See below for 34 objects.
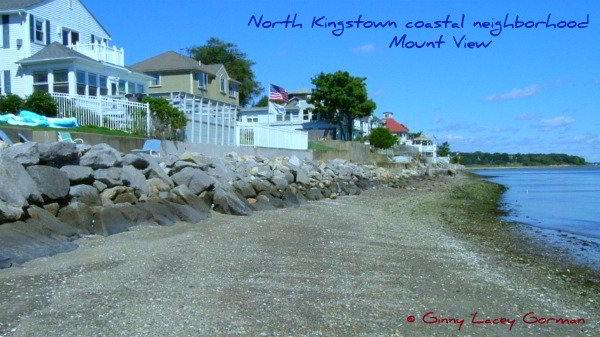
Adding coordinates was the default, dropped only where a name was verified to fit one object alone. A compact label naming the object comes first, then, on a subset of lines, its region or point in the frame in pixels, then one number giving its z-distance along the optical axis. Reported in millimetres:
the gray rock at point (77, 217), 10734
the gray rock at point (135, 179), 13195
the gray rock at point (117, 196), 12273
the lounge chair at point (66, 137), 15703
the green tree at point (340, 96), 61625
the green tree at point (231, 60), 71562
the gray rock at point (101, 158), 12883
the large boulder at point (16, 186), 9680
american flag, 57094
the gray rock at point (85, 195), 11516
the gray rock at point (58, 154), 11828
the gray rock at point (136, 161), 14398
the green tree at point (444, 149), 131750
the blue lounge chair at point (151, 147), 18344
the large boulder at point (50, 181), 10820
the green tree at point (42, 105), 21045
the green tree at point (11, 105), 22700
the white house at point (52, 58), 31812
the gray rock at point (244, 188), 17281
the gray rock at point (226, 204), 14883
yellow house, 49688
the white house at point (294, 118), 67750
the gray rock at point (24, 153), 11125
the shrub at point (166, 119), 21078
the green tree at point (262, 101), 80250
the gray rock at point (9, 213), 9242
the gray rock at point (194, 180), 15094
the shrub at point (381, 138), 68562
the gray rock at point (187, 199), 13859
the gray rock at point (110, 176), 12609
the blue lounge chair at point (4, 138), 14271
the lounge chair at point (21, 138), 14856
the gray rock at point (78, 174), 11945
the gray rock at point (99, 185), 12367
